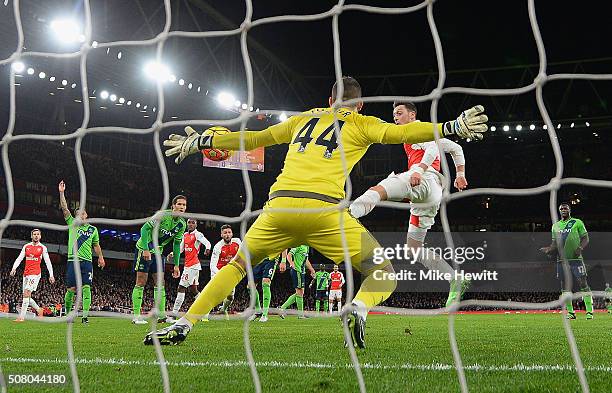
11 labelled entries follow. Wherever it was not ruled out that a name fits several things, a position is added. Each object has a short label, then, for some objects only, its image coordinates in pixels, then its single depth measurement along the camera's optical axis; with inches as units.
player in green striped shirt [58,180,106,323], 724.7
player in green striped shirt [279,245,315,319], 923.2
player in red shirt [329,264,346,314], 1162.6
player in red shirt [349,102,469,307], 407.2
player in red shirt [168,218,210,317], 762.8
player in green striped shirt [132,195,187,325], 673.6
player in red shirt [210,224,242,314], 786.8
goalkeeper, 299.1
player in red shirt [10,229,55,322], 805.9
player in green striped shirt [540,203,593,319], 708.7
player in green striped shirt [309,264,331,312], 1225.4
